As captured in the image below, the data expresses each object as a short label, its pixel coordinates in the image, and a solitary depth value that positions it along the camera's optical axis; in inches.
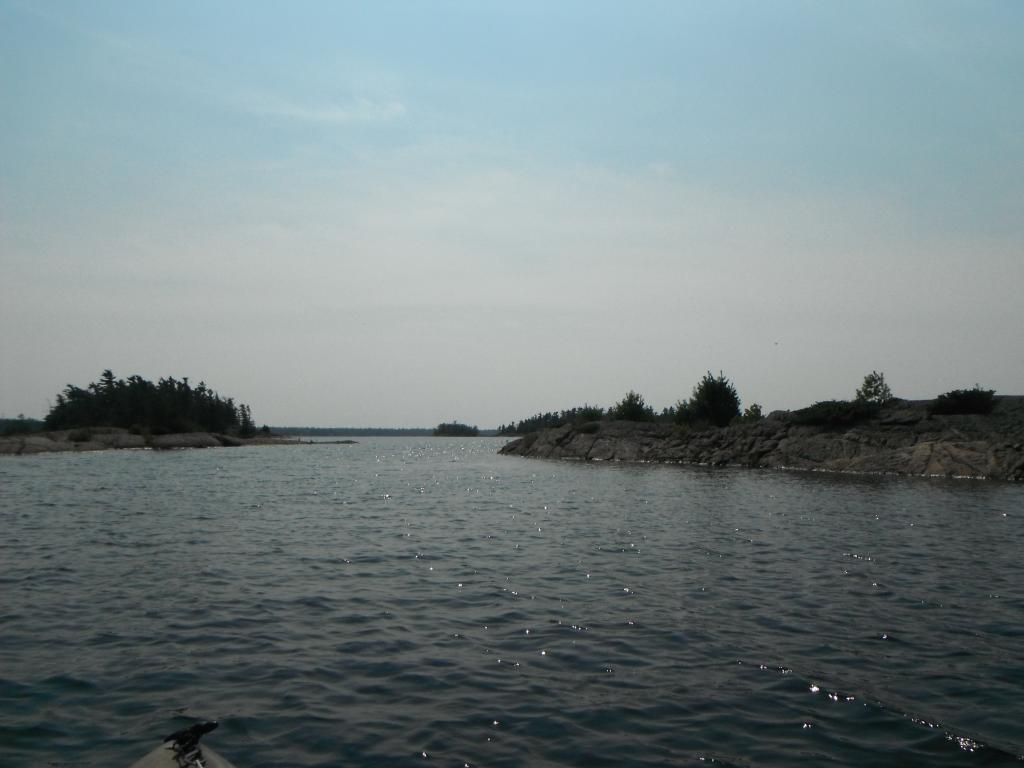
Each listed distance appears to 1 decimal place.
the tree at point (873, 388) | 2709.2
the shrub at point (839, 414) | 2137.1
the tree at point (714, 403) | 2950.3
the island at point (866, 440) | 1733.5
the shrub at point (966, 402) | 1974.7
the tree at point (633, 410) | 3341.5
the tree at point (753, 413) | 2999.5
